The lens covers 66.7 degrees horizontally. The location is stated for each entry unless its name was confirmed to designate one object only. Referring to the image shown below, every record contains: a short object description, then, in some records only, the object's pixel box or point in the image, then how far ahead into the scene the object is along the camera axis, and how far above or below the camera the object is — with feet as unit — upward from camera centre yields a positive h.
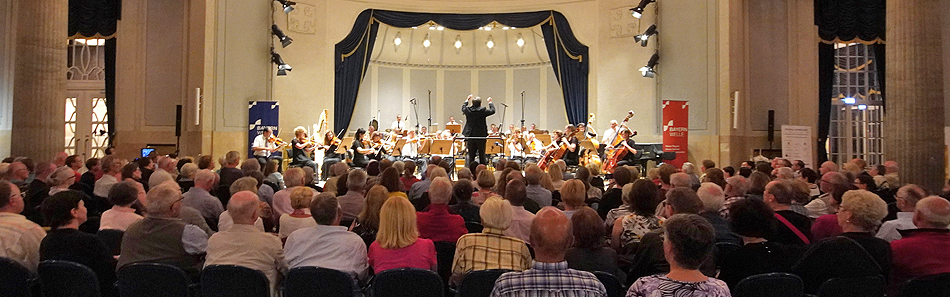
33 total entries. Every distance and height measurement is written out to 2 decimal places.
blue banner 43.55 +2.36
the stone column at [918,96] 27.45 +2.41
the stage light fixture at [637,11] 44.29 +8.99
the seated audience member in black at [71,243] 11.16 -1.38
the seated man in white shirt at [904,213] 13.38 -1.05
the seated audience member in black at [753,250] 10.49 -1.35
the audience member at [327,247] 11.22 -1.43
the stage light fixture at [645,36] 44.83 +7.60
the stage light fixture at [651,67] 44.78 +5.61
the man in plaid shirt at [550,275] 7.88 -1.30
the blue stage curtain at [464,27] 51.24 +7.68
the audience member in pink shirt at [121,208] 13.48 -1.03
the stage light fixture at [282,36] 44.80 +7.48
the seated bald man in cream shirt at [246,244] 11.14 -1.40
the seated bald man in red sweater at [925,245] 11.12 -1.35
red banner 41.11 +1.46
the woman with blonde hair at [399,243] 11.07 -1.34
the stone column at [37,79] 29.07 +3.02
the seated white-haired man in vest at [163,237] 11.25 -1.31
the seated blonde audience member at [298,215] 13.69 -1.16
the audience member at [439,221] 13.38 -1.21
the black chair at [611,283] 10.14 -1.77
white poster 38.11 +0.81
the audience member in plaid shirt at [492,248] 10.80 -1.38
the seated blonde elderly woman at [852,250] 10.70 -1.38
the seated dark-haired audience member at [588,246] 10.40 -1.30
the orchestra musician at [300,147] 40.40 +0.46
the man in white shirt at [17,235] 11.50 -1.32
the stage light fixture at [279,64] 45.09 +5.75
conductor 42.86 +1.93
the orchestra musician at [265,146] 40.16 +0.52
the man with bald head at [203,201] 16.37 -1.05
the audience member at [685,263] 7.57 -1.14
